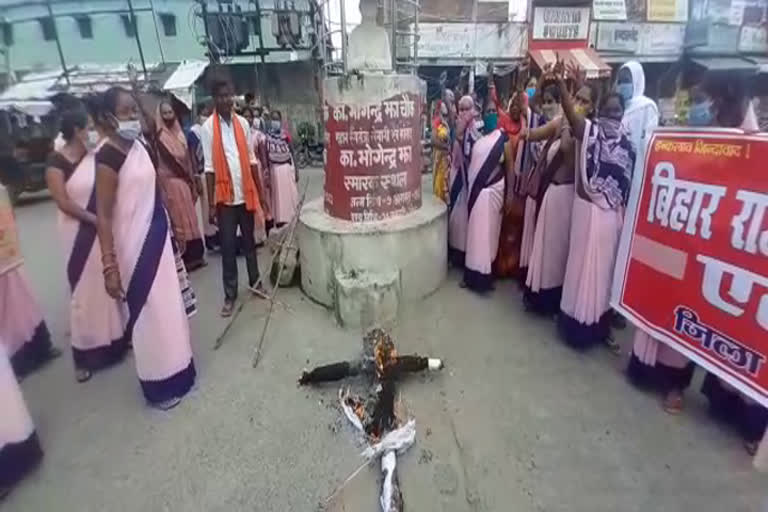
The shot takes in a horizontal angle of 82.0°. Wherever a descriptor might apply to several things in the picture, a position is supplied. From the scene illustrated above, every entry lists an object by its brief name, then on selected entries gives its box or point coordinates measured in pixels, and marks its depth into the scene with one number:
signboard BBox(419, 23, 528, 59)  15.73
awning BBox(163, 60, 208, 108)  13.36
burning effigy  2.22
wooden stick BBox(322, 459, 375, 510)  2.13
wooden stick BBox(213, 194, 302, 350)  3.52
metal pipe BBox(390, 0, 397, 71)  4.52
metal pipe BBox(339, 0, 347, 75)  3.70
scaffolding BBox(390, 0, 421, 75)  4.42
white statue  4.02
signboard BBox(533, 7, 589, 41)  16.20
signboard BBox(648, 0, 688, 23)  16.58
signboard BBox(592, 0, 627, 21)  16.66
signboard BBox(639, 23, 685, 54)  16.70
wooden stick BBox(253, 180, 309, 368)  3.37
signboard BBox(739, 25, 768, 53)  17.57
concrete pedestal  3.63
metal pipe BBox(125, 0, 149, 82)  14.96
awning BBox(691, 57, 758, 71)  16.00
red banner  2.04
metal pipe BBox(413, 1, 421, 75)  4.30
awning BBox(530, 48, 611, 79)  15.27
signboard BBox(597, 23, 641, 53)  16.69
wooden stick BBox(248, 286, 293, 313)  4.07
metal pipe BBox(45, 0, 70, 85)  15.55
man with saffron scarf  3.61
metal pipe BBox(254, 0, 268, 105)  15.36
